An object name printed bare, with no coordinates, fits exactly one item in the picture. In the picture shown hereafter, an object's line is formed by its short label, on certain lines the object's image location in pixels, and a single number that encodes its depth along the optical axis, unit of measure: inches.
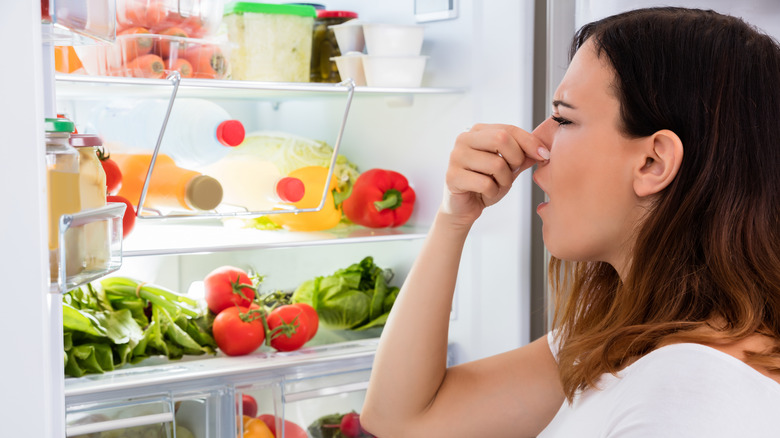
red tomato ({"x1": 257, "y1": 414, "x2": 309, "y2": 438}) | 67.3
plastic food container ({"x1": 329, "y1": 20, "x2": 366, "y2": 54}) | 71.8
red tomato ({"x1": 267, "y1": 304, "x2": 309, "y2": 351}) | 67.7
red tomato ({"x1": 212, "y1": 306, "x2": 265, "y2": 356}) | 65.4
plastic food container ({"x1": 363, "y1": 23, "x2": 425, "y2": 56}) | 69.9
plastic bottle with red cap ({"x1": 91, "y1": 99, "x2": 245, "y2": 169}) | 62.9
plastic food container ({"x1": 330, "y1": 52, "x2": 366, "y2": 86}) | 70.2
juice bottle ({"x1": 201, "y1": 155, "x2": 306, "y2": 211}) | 67.6
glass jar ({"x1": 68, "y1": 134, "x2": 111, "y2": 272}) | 30.1
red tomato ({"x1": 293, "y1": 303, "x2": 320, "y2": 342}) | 70.0
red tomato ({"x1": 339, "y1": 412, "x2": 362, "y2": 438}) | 71.2
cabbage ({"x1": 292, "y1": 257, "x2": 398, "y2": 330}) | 75.4
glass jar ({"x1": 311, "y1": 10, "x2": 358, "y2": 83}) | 73.8
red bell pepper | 76.5
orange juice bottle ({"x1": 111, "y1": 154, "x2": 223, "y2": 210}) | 62.0
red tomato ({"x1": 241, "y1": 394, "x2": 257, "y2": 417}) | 65.9
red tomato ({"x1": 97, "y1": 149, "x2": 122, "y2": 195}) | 53.6
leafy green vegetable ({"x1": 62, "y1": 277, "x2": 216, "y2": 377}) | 58.8
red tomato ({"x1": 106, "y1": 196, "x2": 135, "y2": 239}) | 56.4
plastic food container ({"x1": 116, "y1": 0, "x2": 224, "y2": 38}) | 58.7
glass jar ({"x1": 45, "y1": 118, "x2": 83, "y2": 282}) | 27.7
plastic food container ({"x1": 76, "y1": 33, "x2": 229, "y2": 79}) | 58.3
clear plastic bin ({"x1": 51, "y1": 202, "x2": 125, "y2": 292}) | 27.1
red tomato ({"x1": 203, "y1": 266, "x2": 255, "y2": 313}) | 68.6
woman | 32.6
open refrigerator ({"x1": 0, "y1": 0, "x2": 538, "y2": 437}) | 60.1
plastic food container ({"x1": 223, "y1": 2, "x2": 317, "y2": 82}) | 66.3
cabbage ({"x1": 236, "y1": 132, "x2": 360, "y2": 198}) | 71.9
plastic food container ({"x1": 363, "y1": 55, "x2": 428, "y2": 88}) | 69.6
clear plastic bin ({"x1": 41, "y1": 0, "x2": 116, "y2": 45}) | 27.2
